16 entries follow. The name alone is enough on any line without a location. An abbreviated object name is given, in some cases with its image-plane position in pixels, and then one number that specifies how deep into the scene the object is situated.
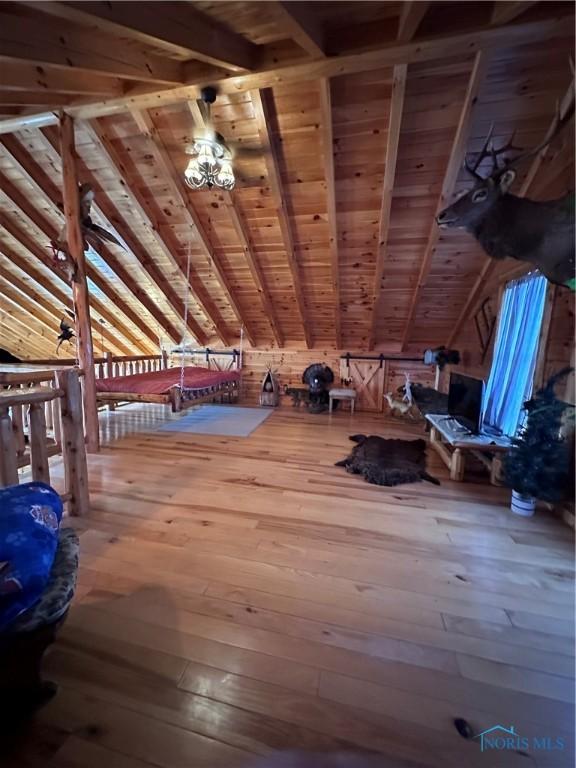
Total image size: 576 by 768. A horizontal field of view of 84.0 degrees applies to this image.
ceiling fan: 2.74
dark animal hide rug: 3.20
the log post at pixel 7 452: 1.96
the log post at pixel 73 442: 2.36
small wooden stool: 6.14
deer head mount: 2.25
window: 3.17
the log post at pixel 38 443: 2.21
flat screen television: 3.19
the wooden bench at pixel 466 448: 3.00
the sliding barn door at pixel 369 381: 6.48
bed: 4.28
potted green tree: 2.40
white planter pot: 2.58
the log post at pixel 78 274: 3.28
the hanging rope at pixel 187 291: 4.46
